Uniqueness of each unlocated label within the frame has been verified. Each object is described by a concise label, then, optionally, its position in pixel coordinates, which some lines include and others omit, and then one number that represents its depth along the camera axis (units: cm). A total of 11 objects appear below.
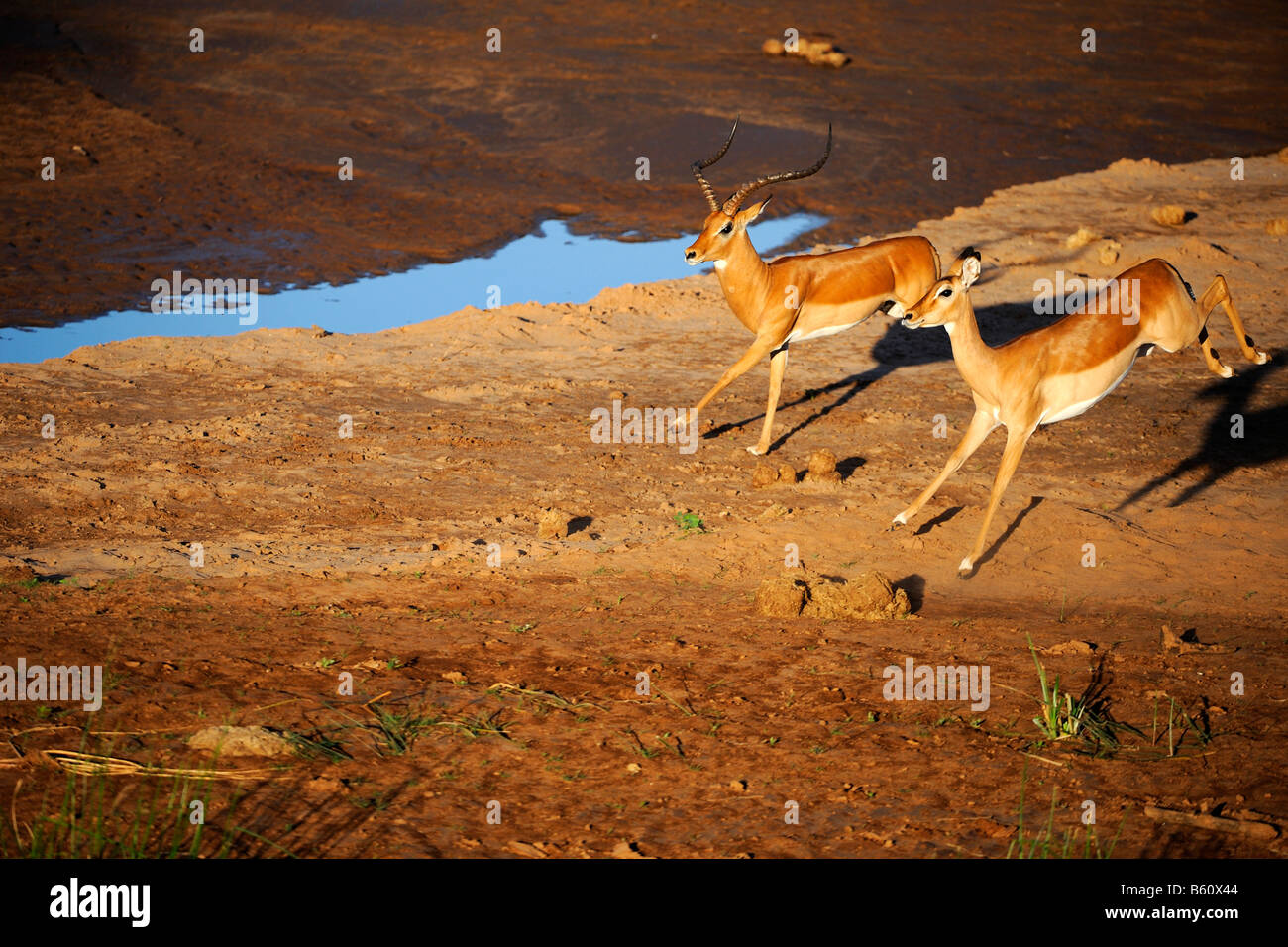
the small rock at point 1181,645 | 727
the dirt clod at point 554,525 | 898
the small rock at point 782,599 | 770
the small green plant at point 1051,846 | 490
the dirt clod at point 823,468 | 1037
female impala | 857
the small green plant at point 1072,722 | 605
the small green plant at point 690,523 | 929
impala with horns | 1076
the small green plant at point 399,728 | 583
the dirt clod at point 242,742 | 560
